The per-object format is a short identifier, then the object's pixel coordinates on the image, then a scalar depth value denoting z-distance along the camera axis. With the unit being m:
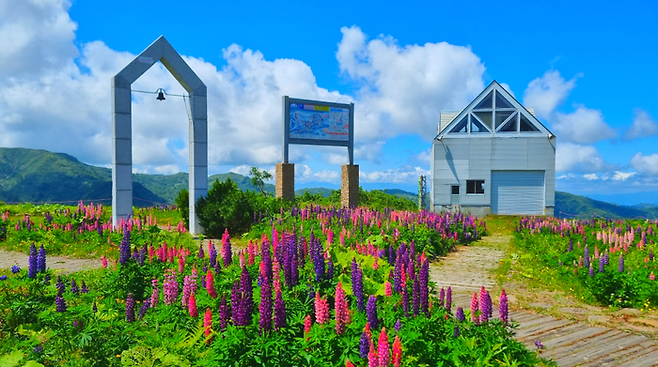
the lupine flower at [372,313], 4.36
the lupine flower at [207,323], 4.46
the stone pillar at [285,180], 23.67
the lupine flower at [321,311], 4.37
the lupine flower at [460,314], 4.89
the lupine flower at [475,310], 4.99
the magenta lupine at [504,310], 4.84
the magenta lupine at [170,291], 5.52
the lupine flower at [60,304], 4.89
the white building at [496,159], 26.42
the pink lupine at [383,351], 3.46
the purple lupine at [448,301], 5.15
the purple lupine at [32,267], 6.43
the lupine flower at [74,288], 6.11
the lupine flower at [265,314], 4.10
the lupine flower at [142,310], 5.29
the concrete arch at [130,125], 16.23
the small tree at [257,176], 39.75
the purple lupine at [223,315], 4.47
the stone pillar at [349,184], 25.53
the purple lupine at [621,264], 8.69
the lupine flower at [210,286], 5.28
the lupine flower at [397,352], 3.56
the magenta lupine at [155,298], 5.59
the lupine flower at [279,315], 4.18
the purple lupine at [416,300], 4.71
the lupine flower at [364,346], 3.83
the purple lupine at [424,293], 4.82
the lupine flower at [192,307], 4.84
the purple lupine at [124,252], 6.95
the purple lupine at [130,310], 5.04
